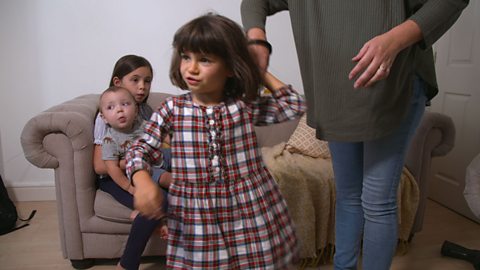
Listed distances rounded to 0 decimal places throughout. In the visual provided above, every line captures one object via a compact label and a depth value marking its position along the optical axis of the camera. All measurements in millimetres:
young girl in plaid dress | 761
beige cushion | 1829
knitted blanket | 1549
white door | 2059
